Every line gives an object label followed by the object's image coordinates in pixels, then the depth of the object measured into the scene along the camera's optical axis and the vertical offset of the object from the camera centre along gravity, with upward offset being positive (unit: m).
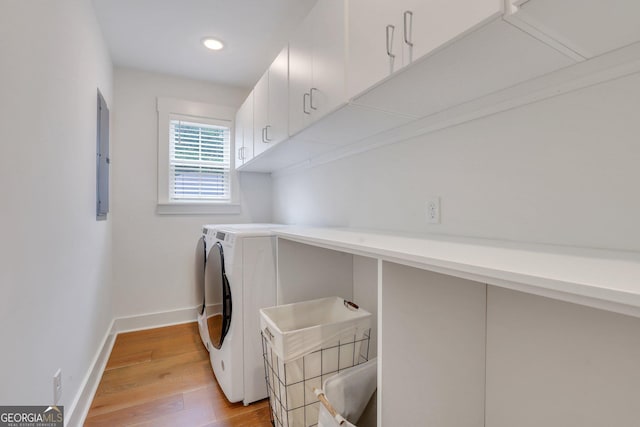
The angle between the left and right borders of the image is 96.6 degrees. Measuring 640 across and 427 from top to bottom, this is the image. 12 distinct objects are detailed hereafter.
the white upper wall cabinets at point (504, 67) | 0.62 +0.43
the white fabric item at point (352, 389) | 1.03 -0.66
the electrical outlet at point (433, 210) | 1.26 +0.01
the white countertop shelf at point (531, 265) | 0.43 -0.11
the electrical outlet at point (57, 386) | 1.16 -0.74
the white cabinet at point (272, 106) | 1.74 +0.72
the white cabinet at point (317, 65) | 1.18 +0.69
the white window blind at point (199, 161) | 2.84 +0.50
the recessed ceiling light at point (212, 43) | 2.19 +1.31
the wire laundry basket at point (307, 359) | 1.17 -0.64
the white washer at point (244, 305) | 1.58 -0.54
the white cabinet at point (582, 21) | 0.58 +0.42
